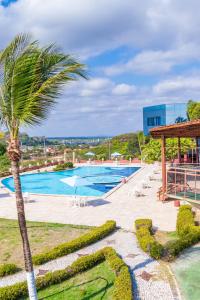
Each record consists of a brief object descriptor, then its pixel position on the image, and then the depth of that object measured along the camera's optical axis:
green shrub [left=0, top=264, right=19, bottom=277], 8.87
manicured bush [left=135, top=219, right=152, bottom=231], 12.41
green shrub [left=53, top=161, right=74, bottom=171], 35.62
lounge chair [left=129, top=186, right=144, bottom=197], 19.33
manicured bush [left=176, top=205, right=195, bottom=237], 11.63
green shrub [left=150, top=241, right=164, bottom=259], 9.76
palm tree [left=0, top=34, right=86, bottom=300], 6.02
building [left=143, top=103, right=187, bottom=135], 57.03
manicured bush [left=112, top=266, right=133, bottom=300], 7.15
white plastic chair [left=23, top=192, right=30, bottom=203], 18.80
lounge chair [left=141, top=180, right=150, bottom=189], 22.08
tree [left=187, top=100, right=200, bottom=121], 40.10
